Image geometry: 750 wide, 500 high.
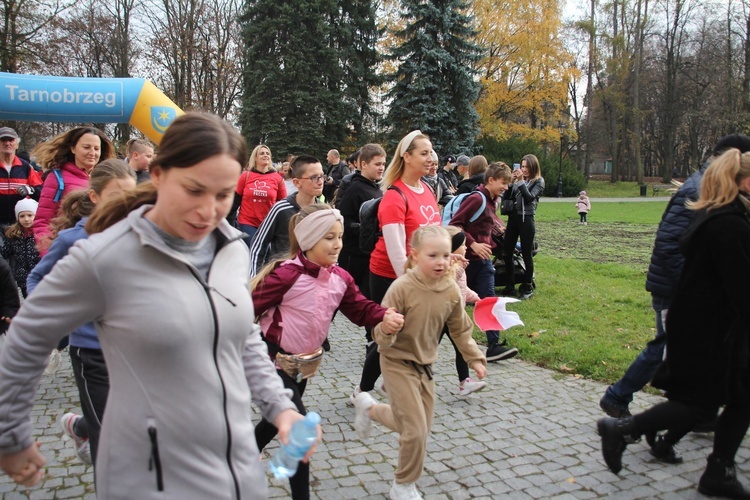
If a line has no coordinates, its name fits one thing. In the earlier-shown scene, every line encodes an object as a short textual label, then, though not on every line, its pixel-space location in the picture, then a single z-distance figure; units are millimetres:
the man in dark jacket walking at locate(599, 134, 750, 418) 4273
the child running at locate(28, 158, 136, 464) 2973
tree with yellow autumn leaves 37125
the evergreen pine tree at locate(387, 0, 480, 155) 31625
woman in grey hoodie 1769
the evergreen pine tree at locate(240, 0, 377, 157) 35031
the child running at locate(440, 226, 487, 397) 4664
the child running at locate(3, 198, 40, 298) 6859
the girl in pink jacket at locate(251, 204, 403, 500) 3488
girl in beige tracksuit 3537
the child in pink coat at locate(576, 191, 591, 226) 22609
